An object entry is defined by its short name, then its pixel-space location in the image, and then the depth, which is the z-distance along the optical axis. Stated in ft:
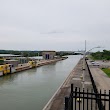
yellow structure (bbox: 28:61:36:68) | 115.16
